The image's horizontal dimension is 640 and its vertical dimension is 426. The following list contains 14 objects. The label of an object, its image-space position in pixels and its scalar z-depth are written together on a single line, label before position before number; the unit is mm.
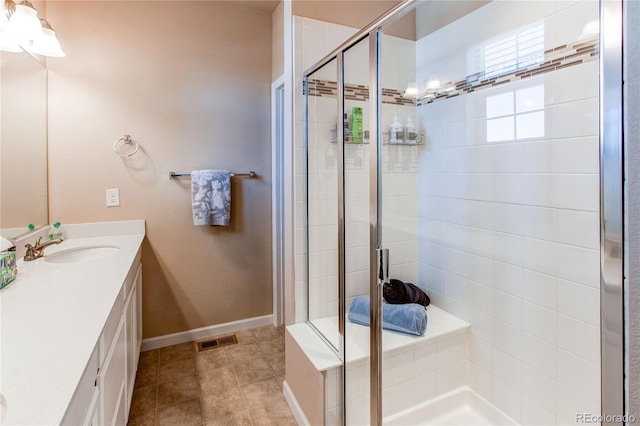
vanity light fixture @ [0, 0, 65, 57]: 1507
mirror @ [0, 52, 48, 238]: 1627
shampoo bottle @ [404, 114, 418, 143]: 2131
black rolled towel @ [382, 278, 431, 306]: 2035
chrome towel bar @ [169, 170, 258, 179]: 2473
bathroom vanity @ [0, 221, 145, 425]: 675
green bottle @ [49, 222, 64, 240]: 2072
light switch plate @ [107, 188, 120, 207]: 2311
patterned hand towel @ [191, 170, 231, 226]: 2467
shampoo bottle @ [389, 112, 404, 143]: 1969
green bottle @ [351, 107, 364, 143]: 1712
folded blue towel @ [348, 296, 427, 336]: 1734
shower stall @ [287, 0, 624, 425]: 1458
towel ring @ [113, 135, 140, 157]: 2307
